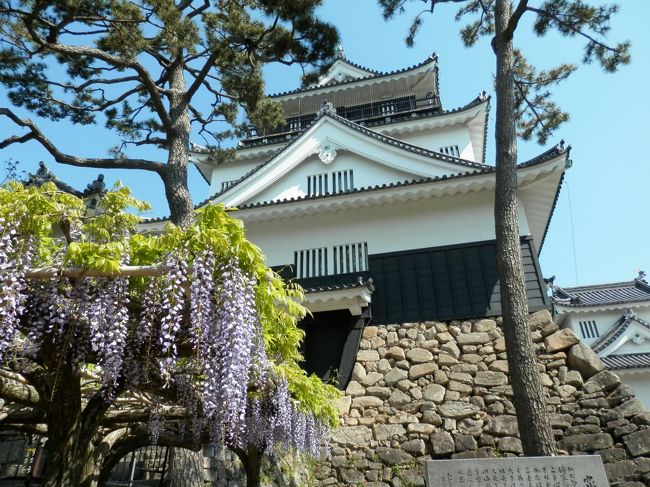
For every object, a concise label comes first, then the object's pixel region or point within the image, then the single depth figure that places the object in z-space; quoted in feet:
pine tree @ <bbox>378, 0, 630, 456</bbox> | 15.80
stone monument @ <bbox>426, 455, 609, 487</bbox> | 12.32
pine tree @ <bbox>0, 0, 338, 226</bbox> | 20.72
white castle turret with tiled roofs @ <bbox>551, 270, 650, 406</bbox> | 46.37
